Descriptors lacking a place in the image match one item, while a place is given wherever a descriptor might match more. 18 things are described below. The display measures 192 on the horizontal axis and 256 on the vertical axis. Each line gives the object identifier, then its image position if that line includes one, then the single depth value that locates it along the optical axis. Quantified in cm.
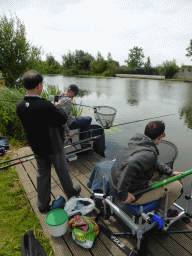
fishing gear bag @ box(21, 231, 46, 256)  186
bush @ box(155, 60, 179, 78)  3600
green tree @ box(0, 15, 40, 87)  921
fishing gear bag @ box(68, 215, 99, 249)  199
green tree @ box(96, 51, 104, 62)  5729
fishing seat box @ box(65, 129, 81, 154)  386
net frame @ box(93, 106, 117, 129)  409
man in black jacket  193
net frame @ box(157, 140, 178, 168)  278
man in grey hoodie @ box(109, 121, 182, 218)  166
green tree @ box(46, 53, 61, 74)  6394
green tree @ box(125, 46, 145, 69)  5681
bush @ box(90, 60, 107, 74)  5109
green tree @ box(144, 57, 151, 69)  5262
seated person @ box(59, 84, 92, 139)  322
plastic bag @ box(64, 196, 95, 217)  231
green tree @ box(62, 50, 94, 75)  5728
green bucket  203
